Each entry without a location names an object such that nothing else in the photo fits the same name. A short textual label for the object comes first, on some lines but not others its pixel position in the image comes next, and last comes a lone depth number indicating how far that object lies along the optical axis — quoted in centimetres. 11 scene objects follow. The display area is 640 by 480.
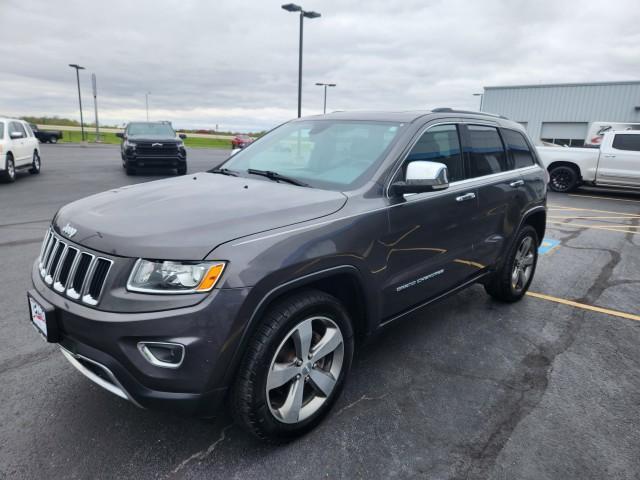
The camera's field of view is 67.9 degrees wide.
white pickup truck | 1345
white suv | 1271
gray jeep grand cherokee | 208
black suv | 1534
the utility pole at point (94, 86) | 4003
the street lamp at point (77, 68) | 4237
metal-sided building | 2928
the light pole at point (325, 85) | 3825
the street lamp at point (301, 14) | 1823
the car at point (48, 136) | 3447
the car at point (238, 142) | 4232
